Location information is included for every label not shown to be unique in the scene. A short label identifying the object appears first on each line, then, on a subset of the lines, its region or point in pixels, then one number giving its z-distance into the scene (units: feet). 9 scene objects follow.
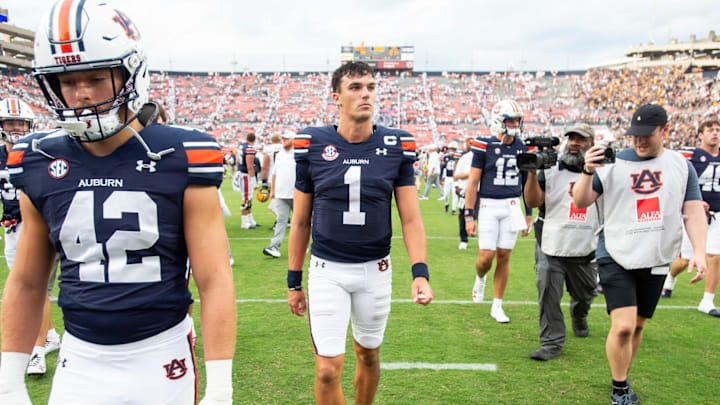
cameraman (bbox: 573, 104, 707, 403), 11.75
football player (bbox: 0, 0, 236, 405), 5.23
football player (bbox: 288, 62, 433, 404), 10.00
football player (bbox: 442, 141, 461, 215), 53.62
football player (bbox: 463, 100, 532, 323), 19.20
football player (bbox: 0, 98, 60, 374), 14.51
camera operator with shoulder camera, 15.35
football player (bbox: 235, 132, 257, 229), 39.22
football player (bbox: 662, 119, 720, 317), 20.08
